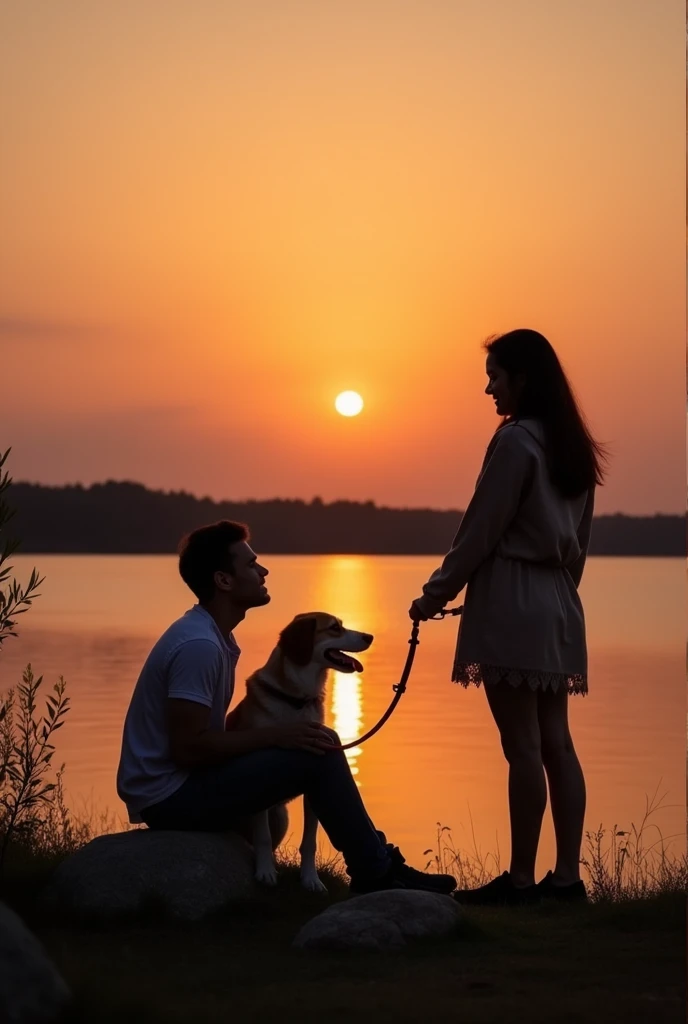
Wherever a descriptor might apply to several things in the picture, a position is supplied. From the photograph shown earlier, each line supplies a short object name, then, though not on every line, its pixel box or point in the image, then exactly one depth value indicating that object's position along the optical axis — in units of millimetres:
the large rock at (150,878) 5965
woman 6719
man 6070
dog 6535
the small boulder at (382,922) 5508
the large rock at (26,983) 4117
